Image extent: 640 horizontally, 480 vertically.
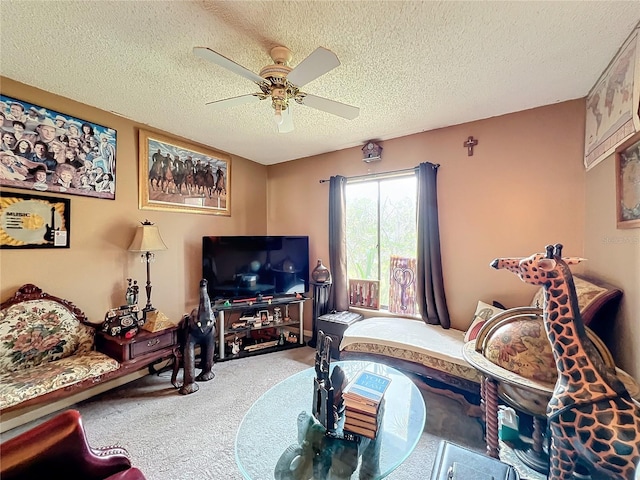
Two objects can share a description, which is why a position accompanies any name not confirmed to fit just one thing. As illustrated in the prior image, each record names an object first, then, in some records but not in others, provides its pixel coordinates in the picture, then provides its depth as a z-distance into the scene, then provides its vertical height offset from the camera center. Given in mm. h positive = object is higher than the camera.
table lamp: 2443 +5
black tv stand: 2951 -1031
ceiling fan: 1313 +928
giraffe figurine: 962 -643
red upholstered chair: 790 -690
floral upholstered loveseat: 1688 -824
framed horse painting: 2688 +753
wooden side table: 2096 -885
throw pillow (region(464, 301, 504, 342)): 2158 -682
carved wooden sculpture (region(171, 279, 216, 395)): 2367 -941
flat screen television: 3029 -293
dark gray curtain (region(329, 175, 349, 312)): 3295 -68
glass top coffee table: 1158 -1007
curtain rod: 2933 +799
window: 3059 +185
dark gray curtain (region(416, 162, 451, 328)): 2697 -170
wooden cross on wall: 2600 +956
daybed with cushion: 1584 -896
